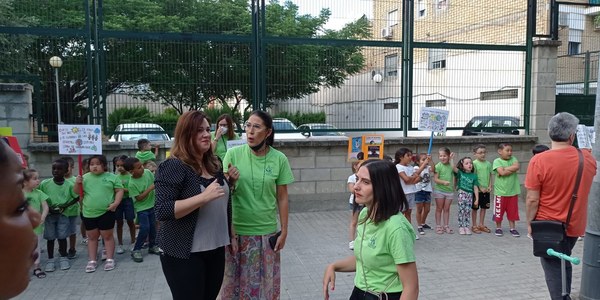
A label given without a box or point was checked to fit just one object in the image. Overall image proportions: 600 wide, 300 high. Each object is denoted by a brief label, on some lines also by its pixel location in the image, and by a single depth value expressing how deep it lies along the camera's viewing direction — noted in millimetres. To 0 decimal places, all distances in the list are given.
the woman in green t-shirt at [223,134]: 5729
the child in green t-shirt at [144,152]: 7066
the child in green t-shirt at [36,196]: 5046
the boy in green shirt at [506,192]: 7129
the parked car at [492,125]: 9492
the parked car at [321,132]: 8531
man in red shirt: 3633
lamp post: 7250
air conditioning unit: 8883
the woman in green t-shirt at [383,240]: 2188
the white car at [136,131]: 7691
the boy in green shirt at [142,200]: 5969
